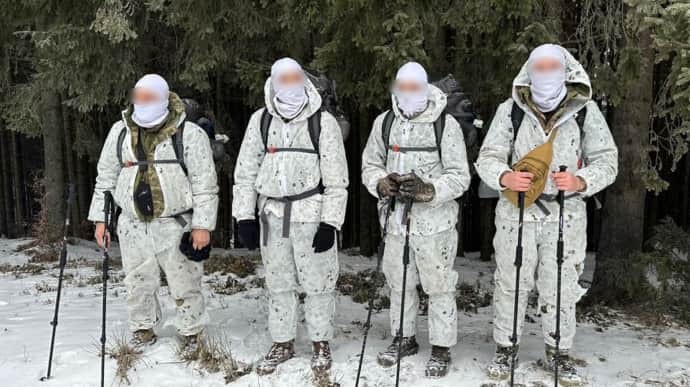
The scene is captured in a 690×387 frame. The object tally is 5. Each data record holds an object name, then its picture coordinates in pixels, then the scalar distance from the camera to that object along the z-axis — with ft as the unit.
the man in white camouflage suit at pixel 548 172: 14.37
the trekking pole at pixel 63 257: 15.87
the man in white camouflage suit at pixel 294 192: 15.28
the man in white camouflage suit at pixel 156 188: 15.88
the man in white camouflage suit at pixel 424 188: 14.94
